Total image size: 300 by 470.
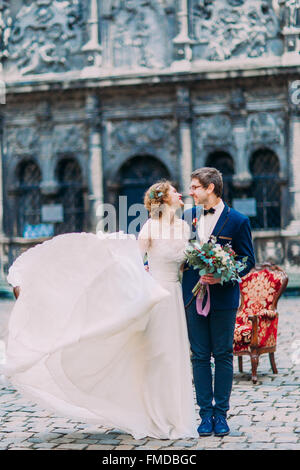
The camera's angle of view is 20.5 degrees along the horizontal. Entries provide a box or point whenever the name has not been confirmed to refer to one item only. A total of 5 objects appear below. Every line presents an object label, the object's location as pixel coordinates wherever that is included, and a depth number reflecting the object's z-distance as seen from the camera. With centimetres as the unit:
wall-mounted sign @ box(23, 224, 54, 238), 2131
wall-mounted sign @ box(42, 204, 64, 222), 2123
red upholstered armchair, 872
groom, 618
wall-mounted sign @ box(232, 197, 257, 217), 1998
